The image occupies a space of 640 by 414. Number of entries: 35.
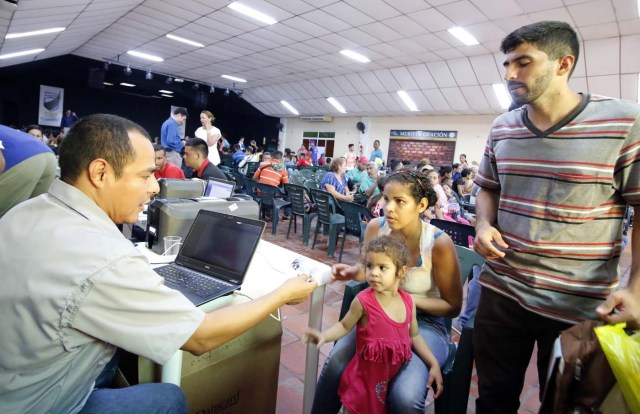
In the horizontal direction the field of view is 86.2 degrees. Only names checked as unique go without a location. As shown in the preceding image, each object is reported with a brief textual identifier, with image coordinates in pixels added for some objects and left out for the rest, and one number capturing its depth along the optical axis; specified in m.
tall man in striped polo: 1.06
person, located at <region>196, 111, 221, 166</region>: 5.23
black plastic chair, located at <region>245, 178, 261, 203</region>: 6.05
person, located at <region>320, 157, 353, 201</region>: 5.50
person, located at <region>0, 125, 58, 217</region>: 1.63
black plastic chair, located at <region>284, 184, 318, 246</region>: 4.91
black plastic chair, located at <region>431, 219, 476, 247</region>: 2.62
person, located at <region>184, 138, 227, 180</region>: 3.75
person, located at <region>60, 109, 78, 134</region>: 13.05
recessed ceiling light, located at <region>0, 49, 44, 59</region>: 8.92
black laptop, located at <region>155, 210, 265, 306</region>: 1.42
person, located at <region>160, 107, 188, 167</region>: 4.93
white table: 1.39
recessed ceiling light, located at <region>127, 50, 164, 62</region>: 11.19
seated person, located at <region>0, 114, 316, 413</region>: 0.75
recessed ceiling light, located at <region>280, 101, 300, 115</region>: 16.34
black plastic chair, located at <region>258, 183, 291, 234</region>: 5.35
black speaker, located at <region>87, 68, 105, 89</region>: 12.03
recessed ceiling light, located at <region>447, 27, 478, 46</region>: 6.89
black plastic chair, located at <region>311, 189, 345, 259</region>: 4.41
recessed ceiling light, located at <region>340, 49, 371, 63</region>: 9.07
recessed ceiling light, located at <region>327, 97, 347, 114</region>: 14.12
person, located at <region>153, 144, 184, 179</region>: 3.43
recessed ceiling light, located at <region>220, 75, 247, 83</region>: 13.62
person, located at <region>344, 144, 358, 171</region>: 7.06
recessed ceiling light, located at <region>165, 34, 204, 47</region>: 8.97
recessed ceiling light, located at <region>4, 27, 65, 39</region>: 6.64
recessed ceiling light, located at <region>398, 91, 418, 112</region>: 11.62
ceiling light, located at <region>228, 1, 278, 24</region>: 6.65
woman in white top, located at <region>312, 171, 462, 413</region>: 1.42
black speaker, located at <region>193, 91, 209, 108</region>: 15.34
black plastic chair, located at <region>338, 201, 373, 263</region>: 4.09
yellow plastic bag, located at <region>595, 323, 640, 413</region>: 0.78
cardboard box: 1.31
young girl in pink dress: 1.33
